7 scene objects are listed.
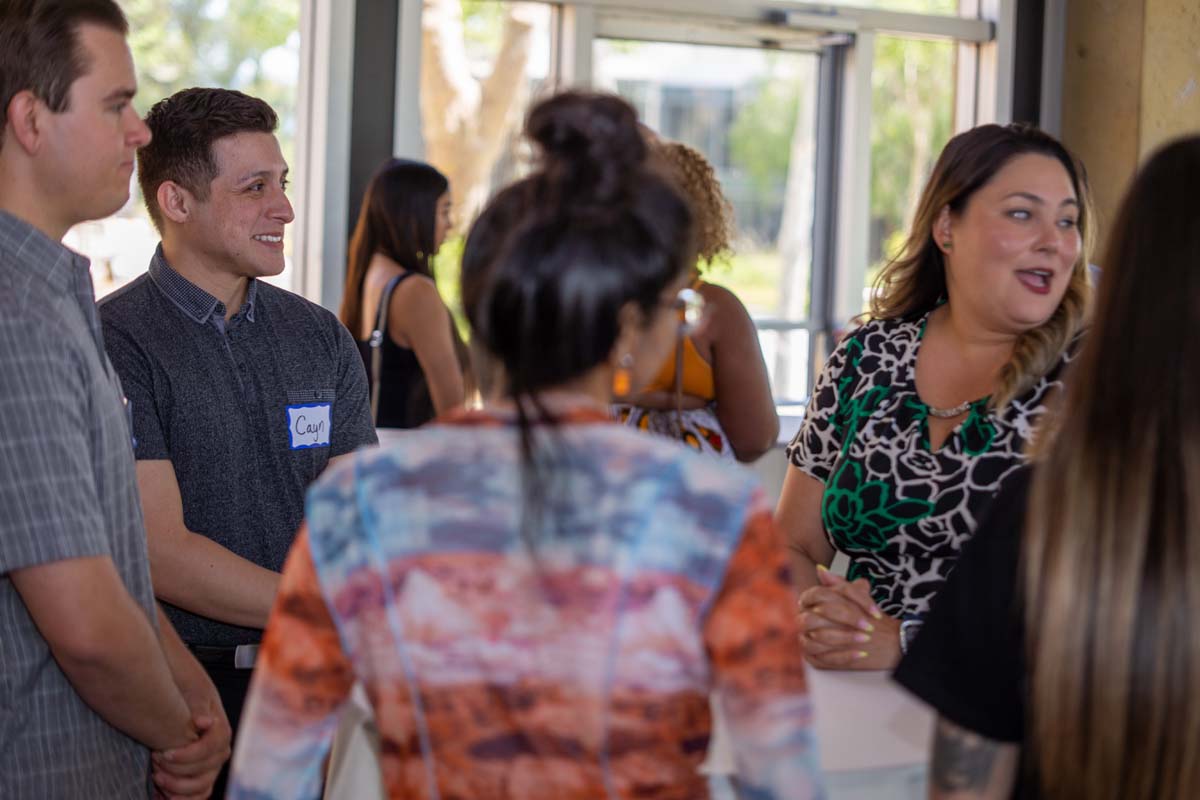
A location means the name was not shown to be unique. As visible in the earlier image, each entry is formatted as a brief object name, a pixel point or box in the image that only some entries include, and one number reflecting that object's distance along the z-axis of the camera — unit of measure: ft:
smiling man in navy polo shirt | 9.05
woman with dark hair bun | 6.44
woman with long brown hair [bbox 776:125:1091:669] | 9.01
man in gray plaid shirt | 7.71
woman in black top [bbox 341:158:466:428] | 12.58
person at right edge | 6.60
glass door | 17.06
